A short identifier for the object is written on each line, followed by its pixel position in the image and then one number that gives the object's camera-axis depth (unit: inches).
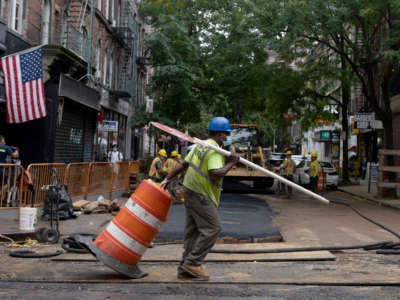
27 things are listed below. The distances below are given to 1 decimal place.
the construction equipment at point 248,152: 900.5
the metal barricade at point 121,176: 679.7
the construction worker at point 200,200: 241.1
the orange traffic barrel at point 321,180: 890.4
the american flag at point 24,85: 579.8
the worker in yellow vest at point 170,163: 645.4
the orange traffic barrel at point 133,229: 238.4
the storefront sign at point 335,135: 1479.7
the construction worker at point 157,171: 636.2
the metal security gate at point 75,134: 762.8
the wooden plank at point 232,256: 294.1
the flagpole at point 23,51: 587.4
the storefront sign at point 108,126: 1010.7
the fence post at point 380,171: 799.8
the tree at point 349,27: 720.3
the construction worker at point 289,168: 855.1
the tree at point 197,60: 1047.6
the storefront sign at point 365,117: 944.9
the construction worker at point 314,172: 852.6
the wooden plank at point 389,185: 773.4
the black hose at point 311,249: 311.6
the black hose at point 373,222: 383.7
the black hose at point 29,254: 294.2
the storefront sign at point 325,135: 2050.2
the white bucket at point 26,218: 374.6
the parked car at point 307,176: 1056.2
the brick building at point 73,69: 672.4
